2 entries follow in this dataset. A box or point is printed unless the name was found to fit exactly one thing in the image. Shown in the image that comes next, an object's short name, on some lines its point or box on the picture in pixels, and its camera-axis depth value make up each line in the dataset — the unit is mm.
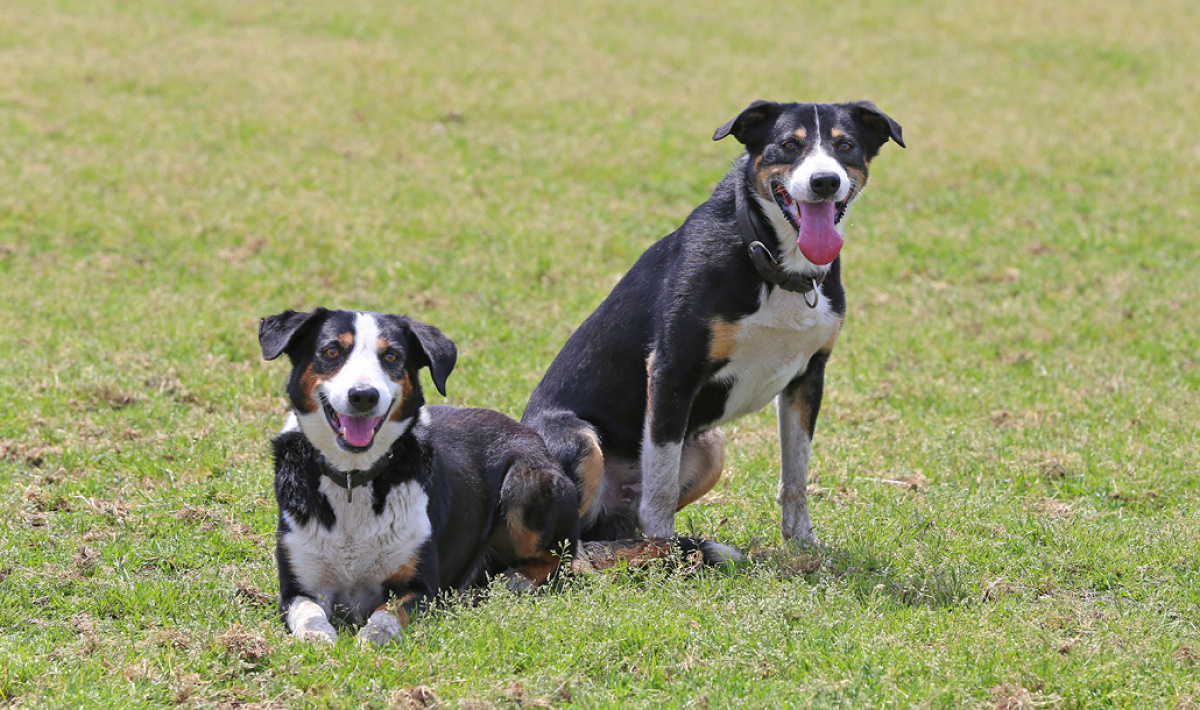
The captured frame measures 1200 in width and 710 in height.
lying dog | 9375
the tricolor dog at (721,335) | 10891
